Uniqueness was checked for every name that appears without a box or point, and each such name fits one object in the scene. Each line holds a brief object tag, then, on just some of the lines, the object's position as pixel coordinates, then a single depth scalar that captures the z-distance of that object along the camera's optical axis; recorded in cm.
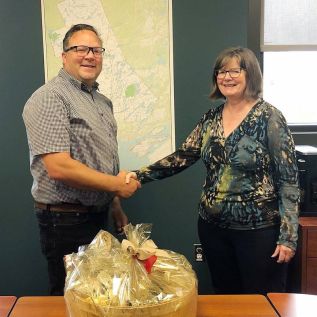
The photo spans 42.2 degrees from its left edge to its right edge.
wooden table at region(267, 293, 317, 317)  126
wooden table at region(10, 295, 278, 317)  126
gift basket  96
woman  182
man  179
